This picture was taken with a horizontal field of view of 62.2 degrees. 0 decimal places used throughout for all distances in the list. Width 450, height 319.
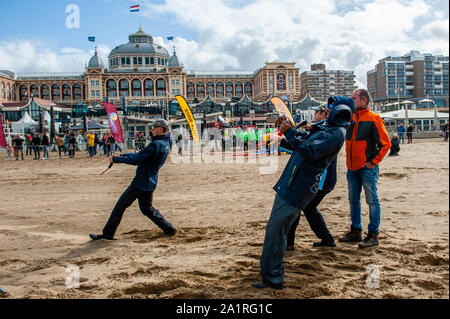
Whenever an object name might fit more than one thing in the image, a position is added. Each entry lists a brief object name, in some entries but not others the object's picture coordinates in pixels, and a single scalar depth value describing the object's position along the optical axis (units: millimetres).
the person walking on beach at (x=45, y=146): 20033
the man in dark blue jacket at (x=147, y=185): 4537
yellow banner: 15367
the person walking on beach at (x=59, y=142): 20598
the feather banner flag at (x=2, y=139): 16219
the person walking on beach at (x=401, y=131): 23462
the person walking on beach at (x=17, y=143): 19761
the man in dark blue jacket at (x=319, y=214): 3994
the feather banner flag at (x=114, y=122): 15755
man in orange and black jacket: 4094
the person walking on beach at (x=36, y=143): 19812
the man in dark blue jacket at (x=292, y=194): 2951
